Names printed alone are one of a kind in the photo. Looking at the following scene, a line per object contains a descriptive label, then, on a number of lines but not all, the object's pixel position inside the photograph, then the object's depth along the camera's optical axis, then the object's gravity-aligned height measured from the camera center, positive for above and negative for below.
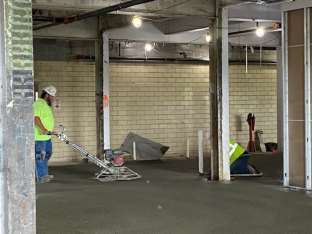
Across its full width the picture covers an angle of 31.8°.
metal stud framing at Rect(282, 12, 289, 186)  9.20 +0.28
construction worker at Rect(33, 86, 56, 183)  9.88 -0.33
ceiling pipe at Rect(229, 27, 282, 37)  13.60 +1.95
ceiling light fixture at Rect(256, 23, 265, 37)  13.20 +1.92
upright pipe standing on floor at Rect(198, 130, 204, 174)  11.09 -0.82
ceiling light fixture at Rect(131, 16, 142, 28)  11.77 +1.93
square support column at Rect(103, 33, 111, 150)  13.08 +0.29
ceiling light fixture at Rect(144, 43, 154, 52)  14.78 +1.68
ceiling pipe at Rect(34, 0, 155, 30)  8.67 +1.69
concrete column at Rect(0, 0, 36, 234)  4.48 -0.08
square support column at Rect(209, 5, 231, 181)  10.14 +0.19
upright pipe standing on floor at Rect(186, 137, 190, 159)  15.24 -1.08
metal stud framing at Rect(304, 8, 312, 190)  8.86 +0.22
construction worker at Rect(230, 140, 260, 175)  10.58 -1.04
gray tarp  13.72 -0.98
